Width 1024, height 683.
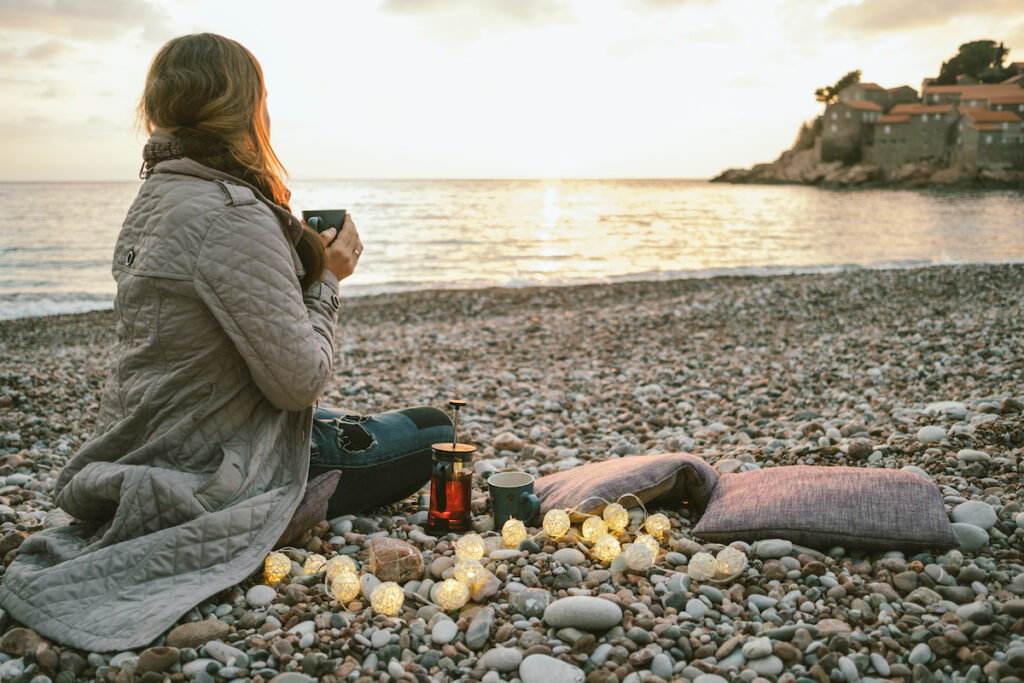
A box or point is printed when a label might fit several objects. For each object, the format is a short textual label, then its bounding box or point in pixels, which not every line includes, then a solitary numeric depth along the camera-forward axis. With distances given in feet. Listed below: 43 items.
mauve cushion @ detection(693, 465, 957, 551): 9.35
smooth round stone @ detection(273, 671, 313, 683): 7.17
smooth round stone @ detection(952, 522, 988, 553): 9.33
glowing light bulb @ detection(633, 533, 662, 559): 9.88
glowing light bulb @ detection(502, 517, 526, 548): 10.42
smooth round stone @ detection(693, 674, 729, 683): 7.01
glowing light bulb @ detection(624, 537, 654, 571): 9.41
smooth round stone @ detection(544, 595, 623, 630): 8.05
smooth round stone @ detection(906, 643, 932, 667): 7.13
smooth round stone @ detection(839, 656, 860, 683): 6.93
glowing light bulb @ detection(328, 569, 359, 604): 8.82
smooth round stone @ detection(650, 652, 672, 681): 7.29
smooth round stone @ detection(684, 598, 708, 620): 8.36
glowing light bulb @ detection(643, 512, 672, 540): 10.63
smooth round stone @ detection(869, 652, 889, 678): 7.02
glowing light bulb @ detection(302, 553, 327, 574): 9.67
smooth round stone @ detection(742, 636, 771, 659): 7.37
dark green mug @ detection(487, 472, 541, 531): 11.35
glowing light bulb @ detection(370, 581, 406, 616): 8.65
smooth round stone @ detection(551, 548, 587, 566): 9.77
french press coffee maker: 11.05
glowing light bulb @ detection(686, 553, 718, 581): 9.05
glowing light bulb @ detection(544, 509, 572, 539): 10.51
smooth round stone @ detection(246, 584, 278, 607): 8.79
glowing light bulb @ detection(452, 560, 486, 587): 9.04
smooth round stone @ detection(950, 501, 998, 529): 9.77
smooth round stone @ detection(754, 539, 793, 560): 9.55
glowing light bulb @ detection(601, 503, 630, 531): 10.62
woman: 7.99
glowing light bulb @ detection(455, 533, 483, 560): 9.79
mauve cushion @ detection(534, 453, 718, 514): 11.20
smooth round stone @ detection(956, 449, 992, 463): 12.32
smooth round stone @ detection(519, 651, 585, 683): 7.28
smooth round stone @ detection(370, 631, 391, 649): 8.00
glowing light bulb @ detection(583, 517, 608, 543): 10.37
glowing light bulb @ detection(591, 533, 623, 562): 9.79
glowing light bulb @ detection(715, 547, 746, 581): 9.06
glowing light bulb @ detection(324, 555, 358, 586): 9.22
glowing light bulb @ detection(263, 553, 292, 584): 9.26
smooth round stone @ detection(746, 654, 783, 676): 7.17
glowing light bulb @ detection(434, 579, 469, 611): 8.73
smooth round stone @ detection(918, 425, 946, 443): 13.93
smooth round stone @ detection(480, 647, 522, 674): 7.59
